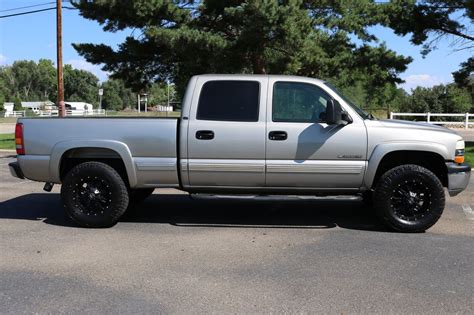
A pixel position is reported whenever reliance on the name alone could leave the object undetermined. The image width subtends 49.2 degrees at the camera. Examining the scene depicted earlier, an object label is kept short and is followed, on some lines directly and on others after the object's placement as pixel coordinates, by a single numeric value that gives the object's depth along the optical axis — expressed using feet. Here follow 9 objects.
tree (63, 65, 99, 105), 427.74
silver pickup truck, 20.35
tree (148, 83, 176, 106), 413.49
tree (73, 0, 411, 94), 54.24
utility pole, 68.44
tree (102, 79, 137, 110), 408.94
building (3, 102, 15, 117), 299.91
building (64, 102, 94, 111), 283.05
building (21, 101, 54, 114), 371.47
